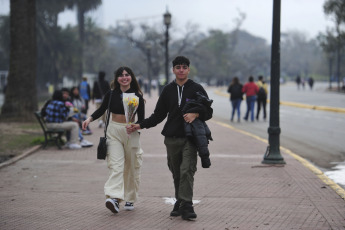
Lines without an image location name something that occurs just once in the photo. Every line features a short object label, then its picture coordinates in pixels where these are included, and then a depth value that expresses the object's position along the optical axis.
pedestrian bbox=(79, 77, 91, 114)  17.52
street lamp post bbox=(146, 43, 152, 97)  48.19
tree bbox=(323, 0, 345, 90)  54.22
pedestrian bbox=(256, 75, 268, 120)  21.86
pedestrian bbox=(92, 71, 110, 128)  16.58
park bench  12.07
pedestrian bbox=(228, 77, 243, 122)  20.78
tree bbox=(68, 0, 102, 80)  47.03
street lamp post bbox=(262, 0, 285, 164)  9.71
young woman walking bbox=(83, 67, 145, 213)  6.31
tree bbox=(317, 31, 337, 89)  58.31
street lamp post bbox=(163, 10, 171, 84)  27.56
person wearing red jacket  20.97
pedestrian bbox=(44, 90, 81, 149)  12.02
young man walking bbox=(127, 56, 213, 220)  5.86
